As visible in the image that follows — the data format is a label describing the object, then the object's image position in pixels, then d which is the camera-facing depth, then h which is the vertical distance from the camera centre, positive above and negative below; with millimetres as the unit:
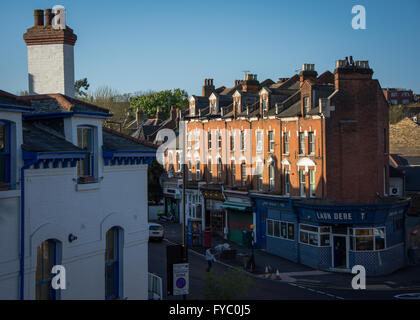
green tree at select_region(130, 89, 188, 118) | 100562 +12722
